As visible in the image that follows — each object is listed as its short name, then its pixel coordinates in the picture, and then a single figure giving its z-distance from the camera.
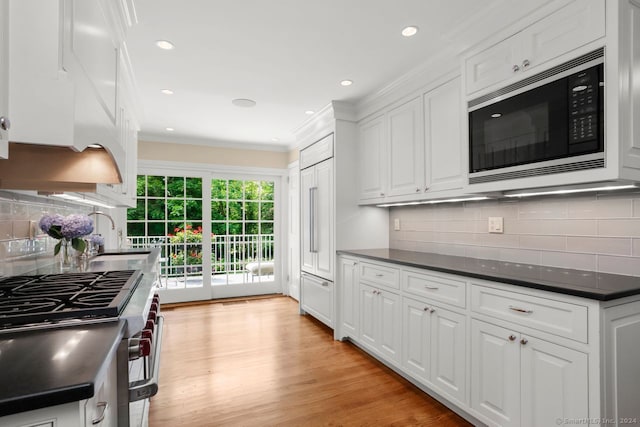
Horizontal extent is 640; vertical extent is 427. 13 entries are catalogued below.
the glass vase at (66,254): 1.99
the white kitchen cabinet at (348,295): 3.16
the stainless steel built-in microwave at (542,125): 1.55
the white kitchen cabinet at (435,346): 2.00
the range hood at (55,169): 1.32
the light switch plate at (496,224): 2.35
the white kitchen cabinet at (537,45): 1.56
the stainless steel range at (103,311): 0.98
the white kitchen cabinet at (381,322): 2.57
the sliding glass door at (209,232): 4.84
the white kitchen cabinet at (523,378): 1.44
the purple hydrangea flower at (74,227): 1.92
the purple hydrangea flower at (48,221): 1.88
